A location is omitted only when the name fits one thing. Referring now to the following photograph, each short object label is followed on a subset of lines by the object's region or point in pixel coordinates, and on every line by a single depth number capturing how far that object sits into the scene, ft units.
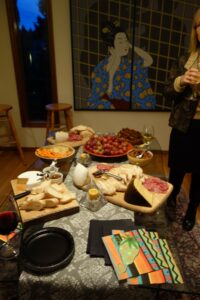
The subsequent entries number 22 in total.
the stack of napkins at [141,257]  2.58
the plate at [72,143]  6.02
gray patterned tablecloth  2.52
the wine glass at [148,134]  5.99
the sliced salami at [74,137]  6.28
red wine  3.16
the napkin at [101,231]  2.87
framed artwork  9.28
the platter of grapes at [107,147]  5.33
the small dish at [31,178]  3.99
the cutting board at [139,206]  3.61
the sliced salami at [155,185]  4.02
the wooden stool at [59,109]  9.84
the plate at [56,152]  5.16
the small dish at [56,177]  4.20
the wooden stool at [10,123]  9.70
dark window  9.95
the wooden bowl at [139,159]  5.01
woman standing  4.88
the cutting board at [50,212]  3.35
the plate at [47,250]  2.66
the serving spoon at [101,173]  4.36
